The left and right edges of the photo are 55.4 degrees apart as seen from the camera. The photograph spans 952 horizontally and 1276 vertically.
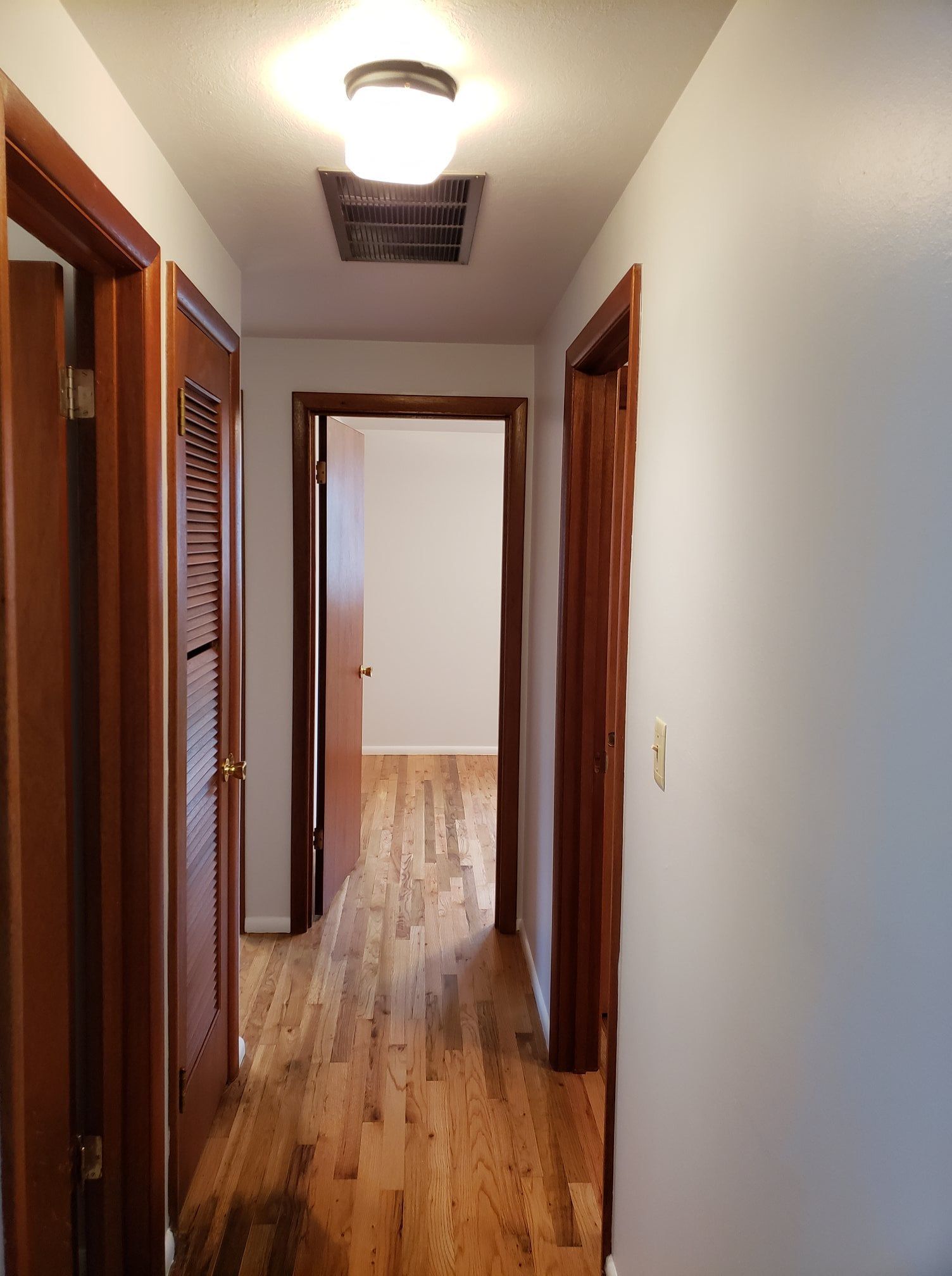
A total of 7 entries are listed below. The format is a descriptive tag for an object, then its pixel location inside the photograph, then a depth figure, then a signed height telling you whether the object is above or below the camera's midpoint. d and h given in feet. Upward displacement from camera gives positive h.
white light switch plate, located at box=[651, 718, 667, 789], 5.06 -0.99
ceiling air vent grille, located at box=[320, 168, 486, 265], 6.13 +2.57
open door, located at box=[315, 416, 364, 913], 11.89 -1.24
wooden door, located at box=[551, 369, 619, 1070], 8.13 -0.89
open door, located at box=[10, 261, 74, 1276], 5.05 -0.73
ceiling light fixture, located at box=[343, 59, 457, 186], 4.54 +2.31
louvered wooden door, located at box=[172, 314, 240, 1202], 6.40 -1.24
